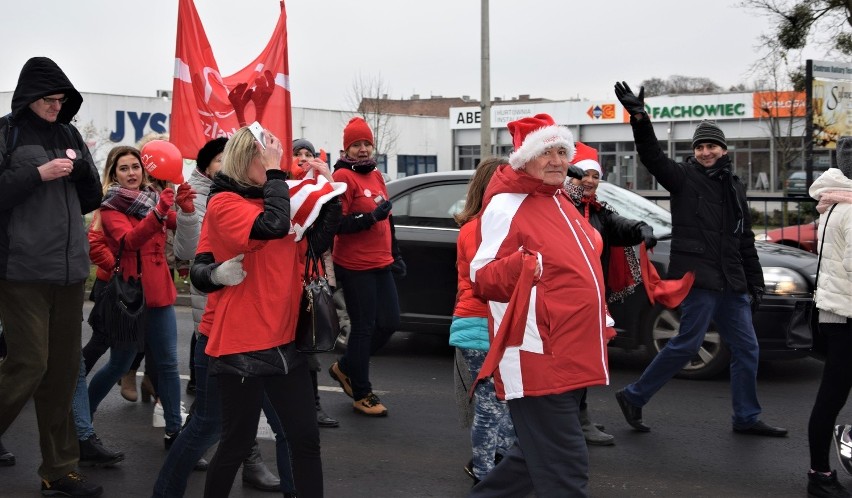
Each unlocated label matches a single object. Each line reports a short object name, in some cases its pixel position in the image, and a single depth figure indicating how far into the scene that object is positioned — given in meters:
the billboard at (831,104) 15.09
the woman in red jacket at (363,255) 6.71
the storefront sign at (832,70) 14.77
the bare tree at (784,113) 30.28
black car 7.59
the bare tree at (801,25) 18.89
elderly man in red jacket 3.79
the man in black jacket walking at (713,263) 6.12
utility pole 19.91
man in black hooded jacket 4.82
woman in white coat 5.12
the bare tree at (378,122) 44.78
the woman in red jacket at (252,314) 4.05
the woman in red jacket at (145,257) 5.78
